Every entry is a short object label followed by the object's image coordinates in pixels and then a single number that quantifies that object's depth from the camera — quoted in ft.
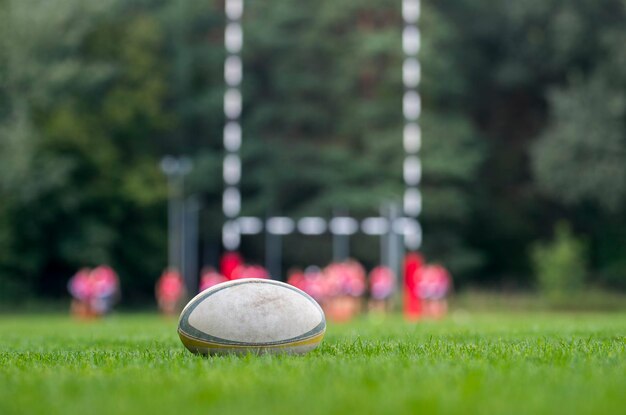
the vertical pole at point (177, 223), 126.72
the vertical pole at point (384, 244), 130.41
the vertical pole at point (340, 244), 134.62
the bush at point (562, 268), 113.80
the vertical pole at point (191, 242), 131.75
